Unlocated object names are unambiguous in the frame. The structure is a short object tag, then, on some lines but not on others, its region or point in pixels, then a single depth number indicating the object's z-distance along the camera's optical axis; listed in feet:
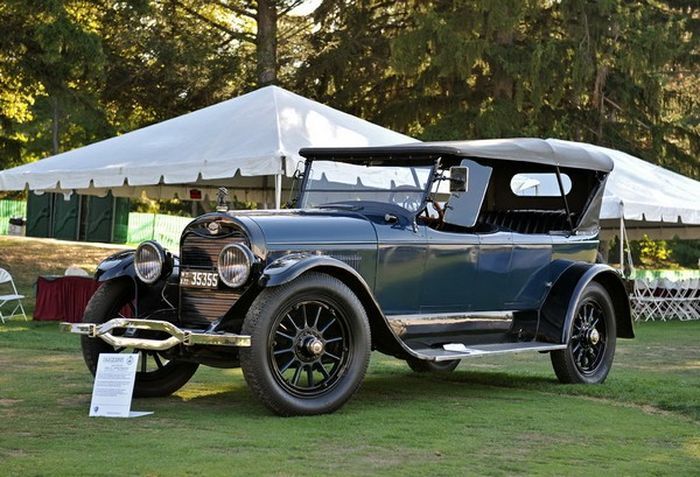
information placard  25.57
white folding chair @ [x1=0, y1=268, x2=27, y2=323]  54.90
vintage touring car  26.08
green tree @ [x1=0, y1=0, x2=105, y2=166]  71.15
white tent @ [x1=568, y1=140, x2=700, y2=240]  65.98
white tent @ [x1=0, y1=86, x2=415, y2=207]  51.31
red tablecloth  54.13
